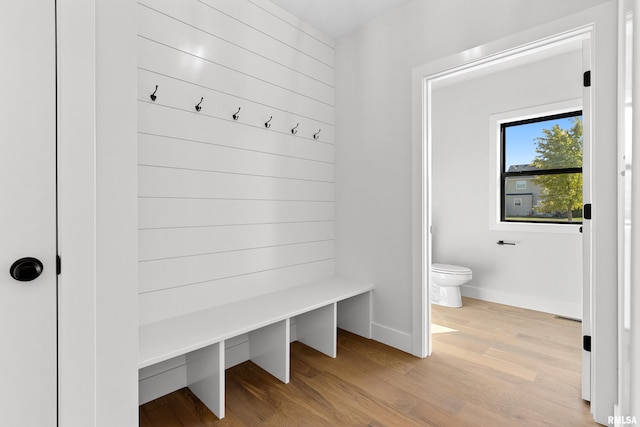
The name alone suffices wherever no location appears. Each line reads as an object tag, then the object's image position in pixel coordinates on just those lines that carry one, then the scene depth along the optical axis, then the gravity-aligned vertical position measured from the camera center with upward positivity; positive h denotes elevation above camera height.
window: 3.13 +0.45
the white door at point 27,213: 0.96 -0.01
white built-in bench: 1.58 -0.65
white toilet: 3.23 -0.74
